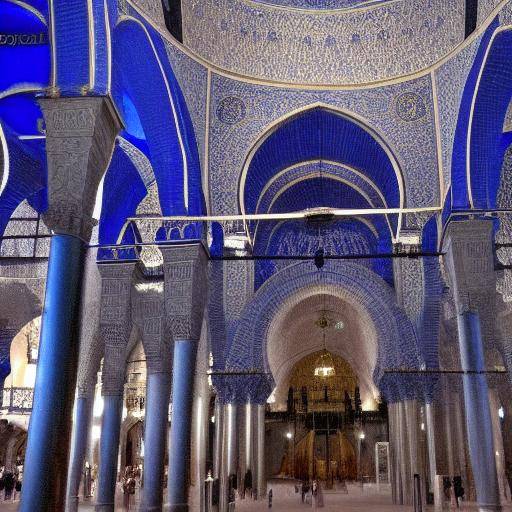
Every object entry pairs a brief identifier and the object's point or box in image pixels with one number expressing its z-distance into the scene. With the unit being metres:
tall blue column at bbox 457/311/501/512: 8.30
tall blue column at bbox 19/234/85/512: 5.23
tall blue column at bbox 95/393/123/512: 10.48
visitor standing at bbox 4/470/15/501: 16.25
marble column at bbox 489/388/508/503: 15.96
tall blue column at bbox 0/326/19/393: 13.27
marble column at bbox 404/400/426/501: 14.05
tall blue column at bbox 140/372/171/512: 9.79
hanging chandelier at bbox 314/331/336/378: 26.84
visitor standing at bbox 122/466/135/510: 12.94
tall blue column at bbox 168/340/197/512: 8.89
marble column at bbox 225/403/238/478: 14.31
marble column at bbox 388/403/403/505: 14.71
